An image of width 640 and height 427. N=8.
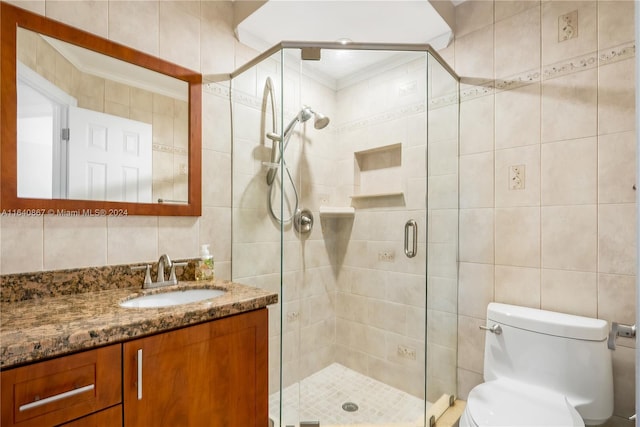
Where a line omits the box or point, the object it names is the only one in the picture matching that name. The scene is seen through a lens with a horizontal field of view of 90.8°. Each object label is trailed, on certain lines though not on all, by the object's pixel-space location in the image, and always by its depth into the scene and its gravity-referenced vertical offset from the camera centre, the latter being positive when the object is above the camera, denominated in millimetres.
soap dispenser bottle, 1614 -271
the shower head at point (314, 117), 1708 +542
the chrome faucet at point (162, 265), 1454 -235
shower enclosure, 1643 -46
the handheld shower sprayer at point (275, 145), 1646 +362
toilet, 1216 -705
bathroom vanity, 776 -432
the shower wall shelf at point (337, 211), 1791 +20
